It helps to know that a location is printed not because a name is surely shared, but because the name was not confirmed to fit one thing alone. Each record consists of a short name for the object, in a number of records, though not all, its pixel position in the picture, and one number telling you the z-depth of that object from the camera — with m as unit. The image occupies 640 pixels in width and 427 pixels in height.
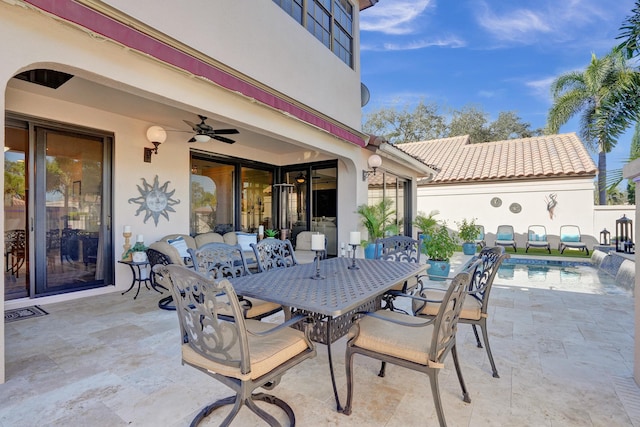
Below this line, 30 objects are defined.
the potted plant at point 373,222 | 7.55
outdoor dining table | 2.13
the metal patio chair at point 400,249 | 4.29
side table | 5.06
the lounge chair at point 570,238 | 11.05
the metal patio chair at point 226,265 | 2.93
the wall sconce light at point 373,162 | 7.56
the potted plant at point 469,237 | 10.22
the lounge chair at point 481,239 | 11.67
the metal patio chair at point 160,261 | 4.51
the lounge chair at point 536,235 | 11.61
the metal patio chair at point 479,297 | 2.82
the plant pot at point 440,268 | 6.58
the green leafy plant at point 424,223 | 9.49
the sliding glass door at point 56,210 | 4.62
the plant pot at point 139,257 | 5.05
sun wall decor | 5.75
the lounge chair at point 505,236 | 11.95
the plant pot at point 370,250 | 7.64
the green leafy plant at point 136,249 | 5.14
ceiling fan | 5.23
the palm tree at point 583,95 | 11.78
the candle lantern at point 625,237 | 8.09
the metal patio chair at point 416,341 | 1.89
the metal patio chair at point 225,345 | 1.67
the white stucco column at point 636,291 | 2.53
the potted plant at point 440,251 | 6.59
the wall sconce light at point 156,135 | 5.56
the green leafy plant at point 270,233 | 7.78
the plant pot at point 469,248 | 10.38
